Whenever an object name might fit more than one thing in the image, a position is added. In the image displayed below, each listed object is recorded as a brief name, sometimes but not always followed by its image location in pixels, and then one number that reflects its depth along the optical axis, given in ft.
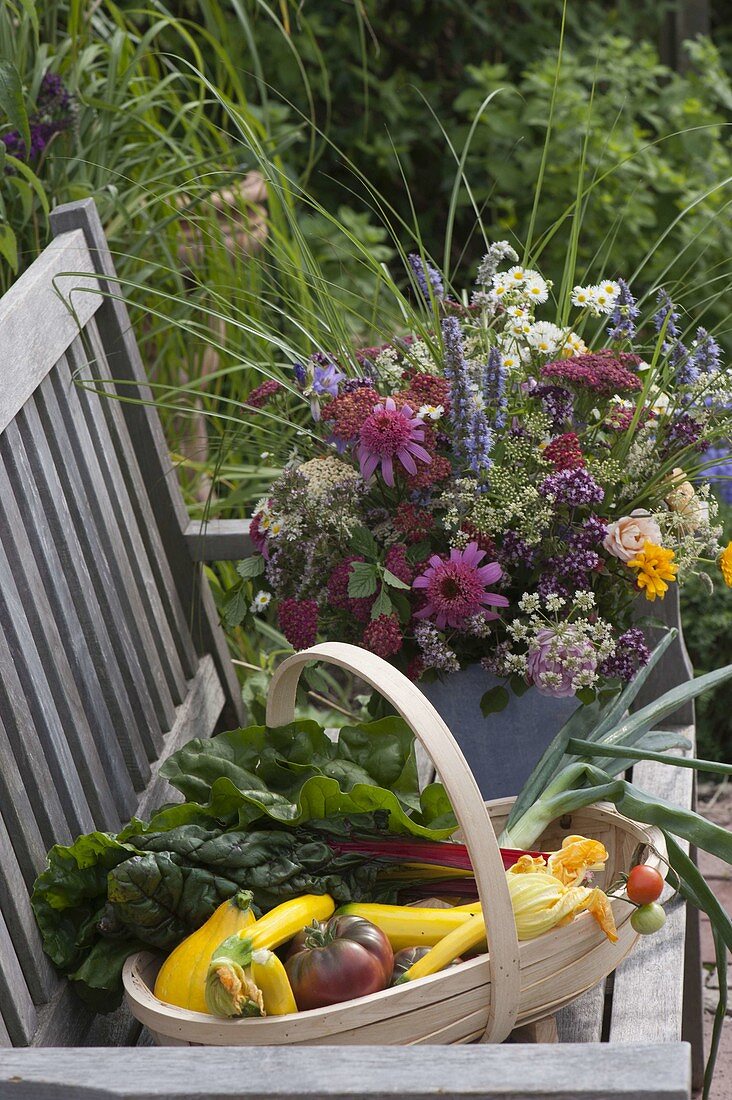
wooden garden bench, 7.37
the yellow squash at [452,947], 8.12
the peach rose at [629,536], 9.15
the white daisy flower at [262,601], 9.70
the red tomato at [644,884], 8.15
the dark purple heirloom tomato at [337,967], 7.96
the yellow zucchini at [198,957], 8.09
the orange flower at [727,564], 9.29
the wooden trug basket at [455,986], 7.80
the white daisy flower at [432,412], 9.26
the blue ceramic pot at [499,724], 9.47
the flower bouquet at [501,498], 9.13
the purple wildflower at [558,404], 9.39
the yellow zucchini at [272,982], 7.88
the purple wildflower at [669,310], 9.63
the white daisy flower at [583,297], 9.59
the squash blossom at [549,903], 8.08
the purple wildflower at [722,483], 18.18
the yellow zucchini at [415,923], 8.32
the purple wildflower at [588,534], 9.17
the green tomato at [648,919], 8.17
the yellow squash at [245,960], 7.78
